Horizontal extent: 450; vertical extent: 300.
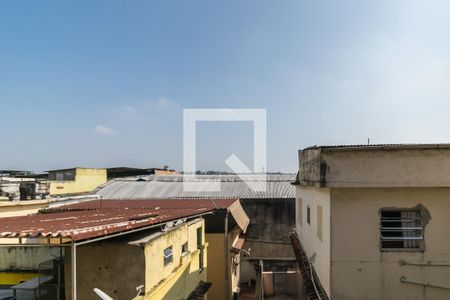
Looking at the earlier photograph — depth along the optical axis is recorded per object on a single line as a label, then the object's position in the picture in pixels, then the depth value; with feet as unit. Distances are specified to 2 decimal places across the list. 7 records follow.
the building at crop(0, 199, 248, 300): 18.24
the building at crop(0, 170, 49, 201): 54.34
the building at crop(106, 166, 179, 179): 138.31
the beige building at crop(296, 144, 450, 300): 24.58
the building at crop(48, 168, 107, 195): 104.76
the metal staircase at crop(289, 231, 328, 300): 27.84
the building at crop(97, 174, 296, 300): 65.21
